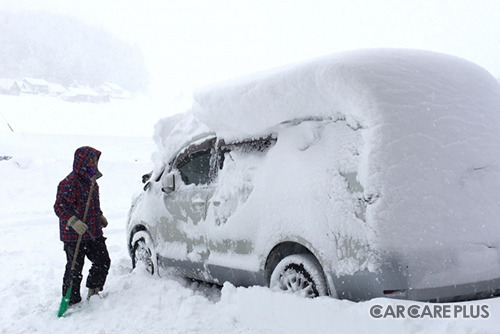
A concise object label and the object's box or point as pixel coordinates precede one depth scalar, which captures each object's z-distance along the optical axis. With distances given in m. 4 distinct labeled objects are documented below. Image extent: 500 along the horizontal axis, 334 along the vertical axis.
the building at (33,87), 92.62
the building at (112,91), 103.19
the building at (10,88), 90.69
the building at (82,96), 94.76
